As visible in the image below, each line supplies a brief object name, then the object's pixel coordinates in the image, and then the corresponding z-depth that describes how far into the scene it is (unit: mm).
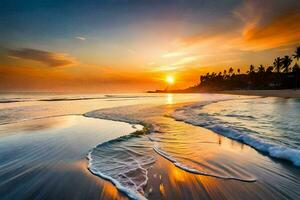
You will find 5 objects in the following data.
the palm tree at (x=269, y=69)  94375
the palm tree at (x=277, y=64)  85688
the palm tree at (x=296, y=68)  74888
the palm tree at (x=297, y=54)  72412
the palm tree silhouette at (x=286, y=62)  81988
